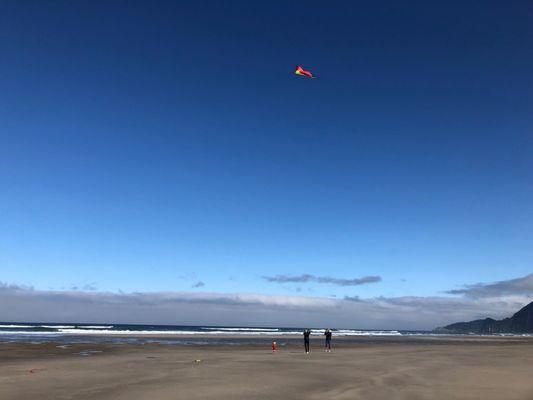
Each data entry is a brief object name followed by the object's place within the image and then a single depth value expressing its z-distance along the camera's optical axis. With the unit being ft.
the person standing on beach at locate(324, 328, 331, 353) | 157.23
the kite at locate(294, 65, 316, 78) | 90.56
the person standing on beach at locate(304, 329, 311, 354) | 140.36
